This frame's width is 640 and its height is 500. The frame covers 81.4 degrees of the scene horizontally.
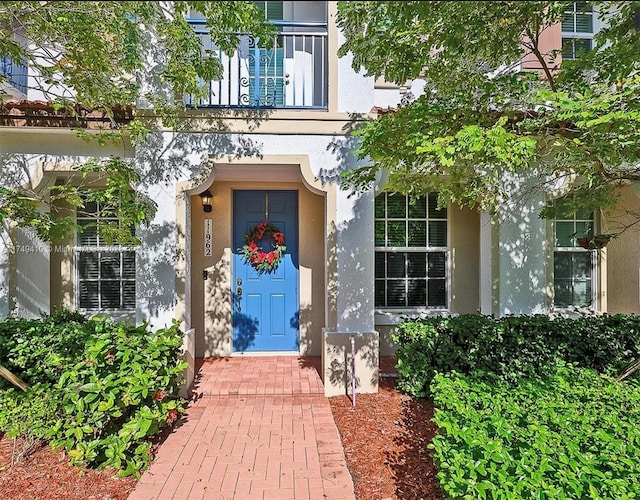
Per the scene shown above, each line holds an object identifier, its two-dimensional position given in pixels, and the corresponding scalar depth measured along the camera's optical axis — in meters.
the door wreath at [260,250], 6.11
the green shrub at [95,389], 3.07
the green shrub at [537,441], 1.80
